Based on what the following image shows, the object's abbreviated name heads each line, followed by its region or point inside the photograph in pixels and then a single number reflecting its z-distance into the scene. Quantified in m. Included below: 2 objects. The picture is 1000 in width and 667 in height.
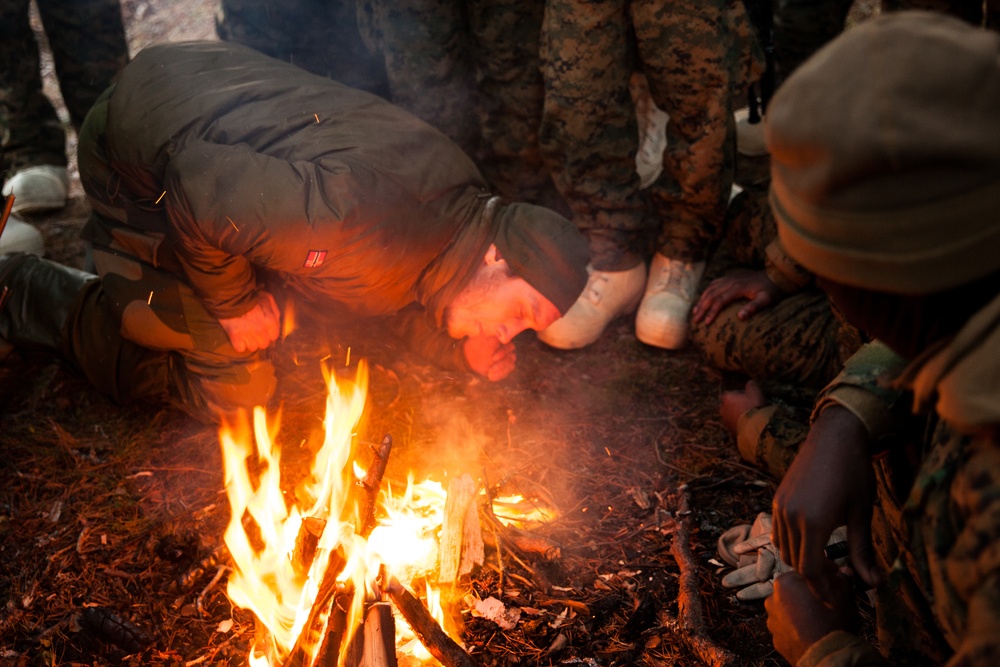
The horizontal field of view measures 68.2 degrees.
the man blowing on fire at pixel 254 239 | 3.10
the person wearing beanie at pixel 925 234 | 1.20
